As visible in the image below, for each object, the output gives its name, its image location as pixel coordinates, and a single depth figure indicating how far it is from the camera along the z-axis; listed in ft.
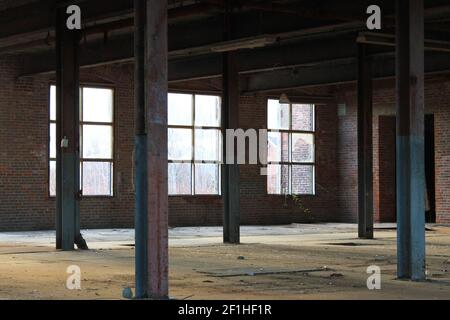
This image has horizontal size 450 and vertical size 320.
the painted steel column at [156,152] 27.22
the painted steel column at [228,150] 55.16
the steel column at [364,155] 61.26
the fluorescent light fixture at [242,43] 44.73
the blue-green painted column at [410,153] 34.42
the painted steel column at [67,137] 50.60
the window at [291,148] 87.15
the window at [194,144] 80.43
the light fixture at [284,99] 77.77
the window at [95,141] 74.95
